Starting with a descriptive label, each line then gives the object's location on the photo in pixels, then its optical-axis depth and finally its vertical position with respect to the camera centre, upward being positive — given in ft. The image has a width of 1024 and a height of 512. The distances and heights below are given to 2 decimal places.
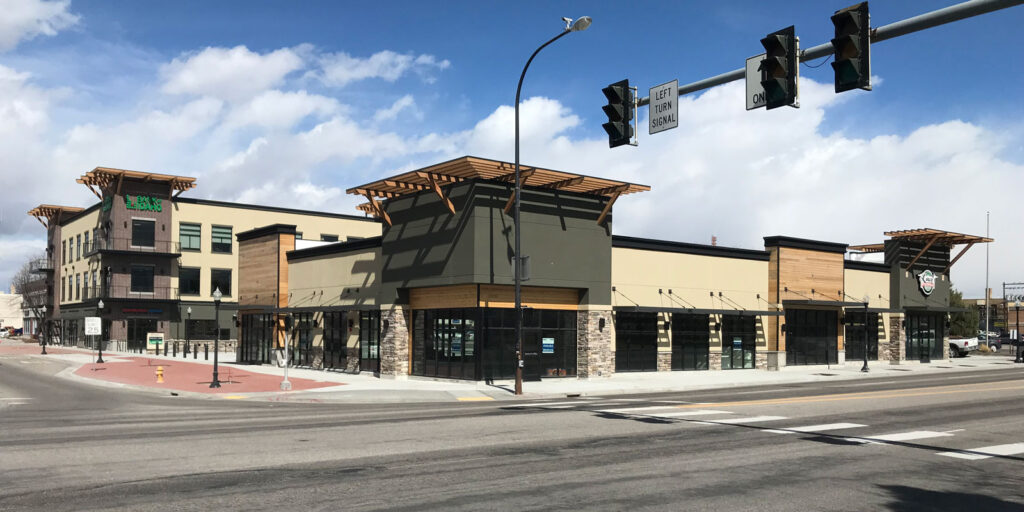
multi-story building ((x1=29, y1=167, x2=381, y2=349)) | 226.17 +13.01
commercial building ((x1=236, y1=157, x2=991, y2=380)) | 99.81 +1.05
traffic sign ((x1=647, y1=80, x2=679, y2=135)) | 47.39 +11.60
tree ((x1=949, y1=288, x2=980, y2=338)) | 300.61 -7.86
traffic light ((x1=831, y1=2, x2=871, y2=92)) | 35.47 +11.39
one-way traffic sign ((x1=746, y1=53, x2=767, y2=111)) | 41.83 +11.37
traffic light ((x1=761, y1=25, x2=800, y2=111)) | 38.99 +11.51
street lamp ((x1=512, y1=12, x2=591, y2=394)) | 87.71 -0.60
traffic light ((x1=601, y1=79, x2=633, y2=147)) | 49.24 +11.68
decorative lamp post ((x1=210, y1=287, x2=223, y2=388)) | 92.67 -9.26
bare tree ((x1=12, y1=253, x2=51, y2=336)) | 301.96 +1.42
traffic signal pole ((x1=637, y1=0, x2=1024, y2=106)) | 32.63 +12.15
